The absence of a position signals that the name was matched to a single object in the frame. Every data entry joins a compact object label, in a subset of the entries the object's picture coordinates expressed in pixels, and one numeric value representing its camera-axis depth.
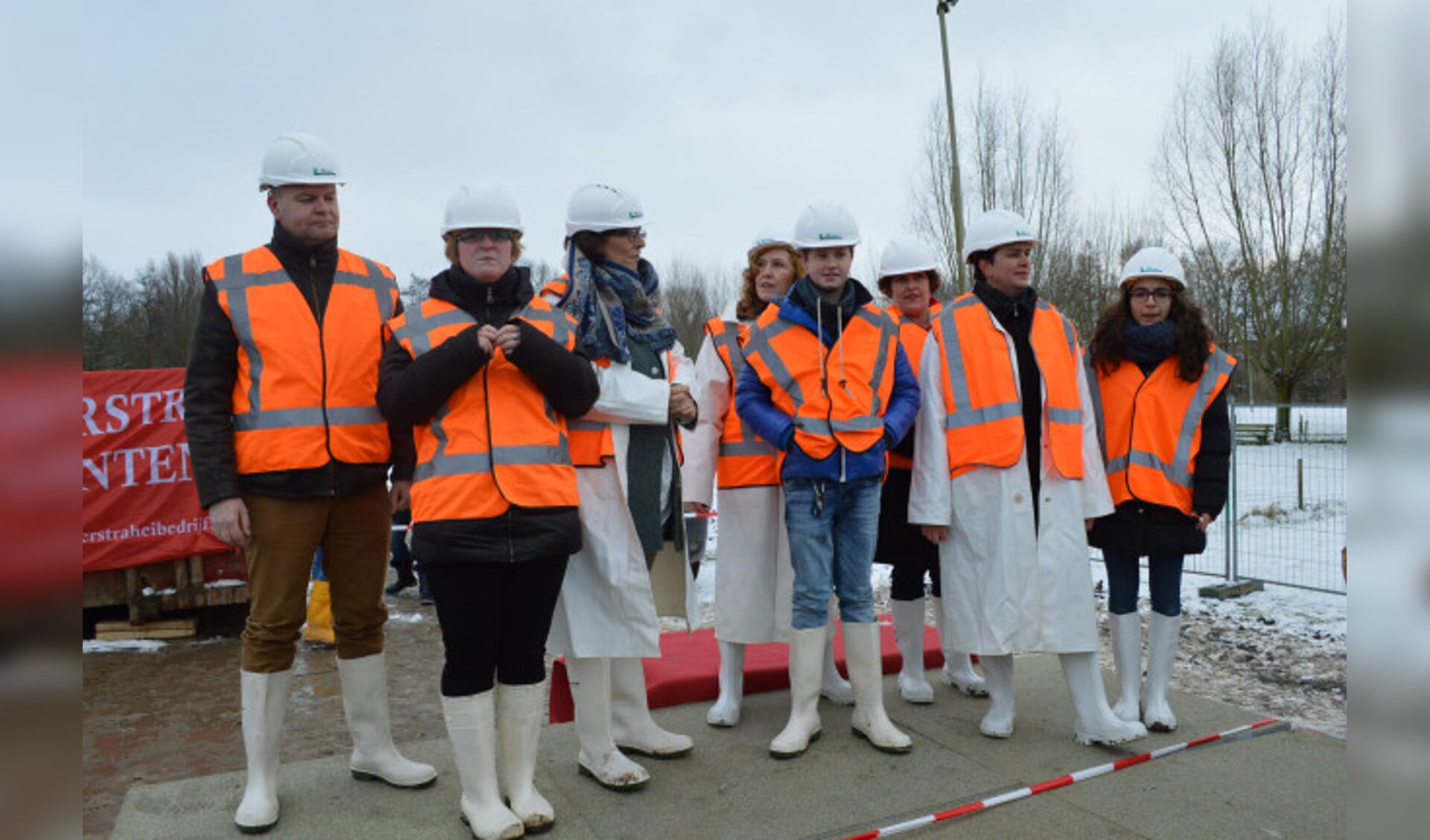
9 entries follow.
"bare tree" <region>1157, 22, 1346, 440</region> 17.58
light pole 13.76
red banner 7.82
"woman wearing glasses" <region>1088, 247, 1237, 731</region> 4.18
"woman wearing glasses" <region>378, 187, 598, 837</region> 3.04
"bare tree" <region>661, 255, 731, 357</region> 32.41
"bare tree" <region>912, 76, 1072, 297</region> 20.25
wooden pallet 7.99
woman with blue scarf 3.59
